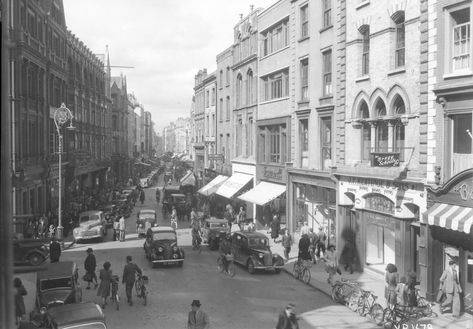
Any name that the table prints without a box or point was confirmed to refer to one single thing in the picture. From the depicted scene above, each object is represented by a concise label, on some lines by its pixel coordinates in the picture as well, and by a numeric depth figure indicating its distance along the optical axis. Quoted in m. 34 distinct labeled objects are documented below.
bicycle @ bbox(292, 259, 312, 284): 21.34
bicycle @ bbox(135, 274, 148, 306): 17.95
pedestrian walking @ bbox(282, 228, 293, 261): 25.48
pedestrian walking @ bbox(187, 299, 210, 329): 12.32
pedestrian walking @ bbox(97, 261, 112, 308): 17.64
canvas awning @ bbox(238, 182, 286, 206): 33.44
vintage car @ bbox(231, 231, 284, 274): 22.97
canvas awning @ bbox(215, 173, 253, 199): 39.81
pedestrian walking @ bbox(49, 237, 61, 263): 23.58
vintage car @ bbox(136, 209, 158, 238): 34.10
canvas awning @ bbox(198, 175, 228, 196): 44.25
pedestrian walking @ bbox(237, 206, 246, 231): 36.36
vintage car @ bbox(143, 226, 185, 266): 23.92
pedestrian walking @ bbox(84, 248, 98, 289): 20.09
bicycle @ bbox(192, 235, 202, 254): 28.81
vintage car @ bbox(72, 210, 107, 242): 31.56
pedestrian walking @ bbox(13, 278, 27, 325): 14.91
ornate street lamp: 32.42
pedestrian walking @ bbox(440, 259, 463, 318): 16.56
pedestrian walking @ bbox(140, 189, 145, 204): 54.17
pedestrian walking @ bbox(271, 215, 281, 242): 31.75
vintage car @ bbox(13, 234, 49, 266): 19.90
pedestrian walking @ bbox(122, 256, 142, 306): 18.00
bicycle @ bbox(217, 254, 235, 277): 22.66
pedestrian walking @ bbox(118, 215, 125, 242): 32.12
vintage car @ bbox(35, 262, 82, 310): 15.82
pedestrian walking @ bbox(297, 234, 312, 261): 22.47
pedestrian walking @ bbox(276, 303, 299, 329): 11.96
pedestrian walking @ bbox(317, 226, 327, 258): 26.19
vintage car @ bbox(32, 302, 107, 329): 12.09
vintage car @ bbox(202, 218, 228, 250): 29.39
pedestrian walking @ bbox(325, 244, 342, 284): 20.01
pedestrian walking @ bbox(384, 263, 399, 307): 15.48
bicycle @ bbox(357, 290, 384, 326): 15.69
